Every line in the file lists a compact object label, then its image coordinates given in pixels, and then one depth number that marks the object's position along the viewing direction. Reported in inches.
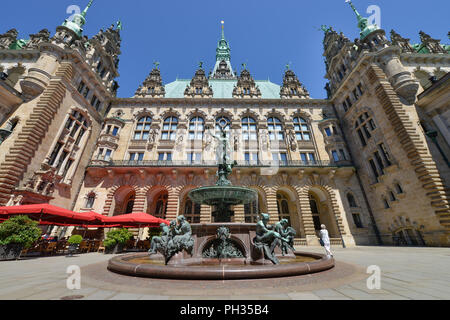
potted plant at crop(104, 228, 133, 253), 464.0
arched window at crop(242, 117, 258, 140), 916.0
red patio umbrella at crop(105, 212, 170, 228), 491.5
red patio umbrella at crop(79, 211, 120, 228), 492.5
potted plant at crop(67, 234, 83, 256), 436.6
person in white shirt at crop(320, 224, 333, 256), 331.5
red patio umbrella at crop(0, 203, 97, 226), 375.6
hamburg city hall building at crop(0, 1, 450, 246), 566.9
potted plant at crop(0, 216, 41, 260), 334.6
